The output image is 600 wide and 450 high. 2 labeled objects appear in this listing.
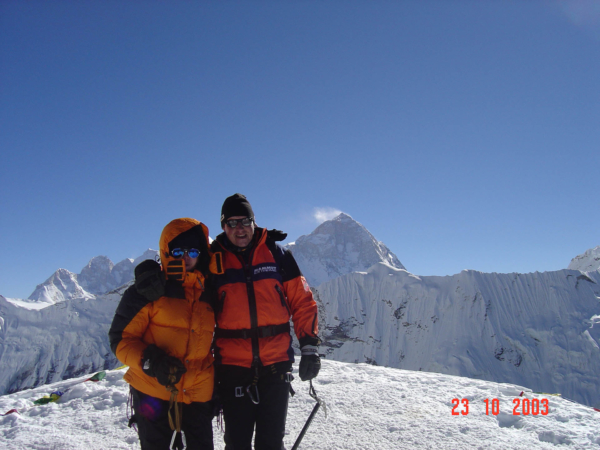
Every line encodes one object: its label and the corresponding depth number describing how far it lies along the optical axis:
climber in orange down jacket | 2.57
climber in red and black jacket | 2.77
